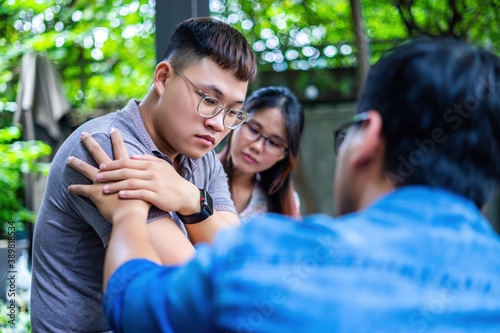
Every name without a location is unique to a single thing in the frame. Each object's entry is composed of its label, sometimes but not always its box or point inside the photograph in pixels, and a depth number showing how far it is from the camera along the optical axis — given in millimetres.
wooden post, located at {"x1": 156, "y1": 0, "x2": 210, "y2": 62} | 2221
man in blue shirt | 686
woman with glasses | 2629
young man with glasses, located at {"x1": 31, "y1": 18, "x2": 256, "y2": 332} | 1274
